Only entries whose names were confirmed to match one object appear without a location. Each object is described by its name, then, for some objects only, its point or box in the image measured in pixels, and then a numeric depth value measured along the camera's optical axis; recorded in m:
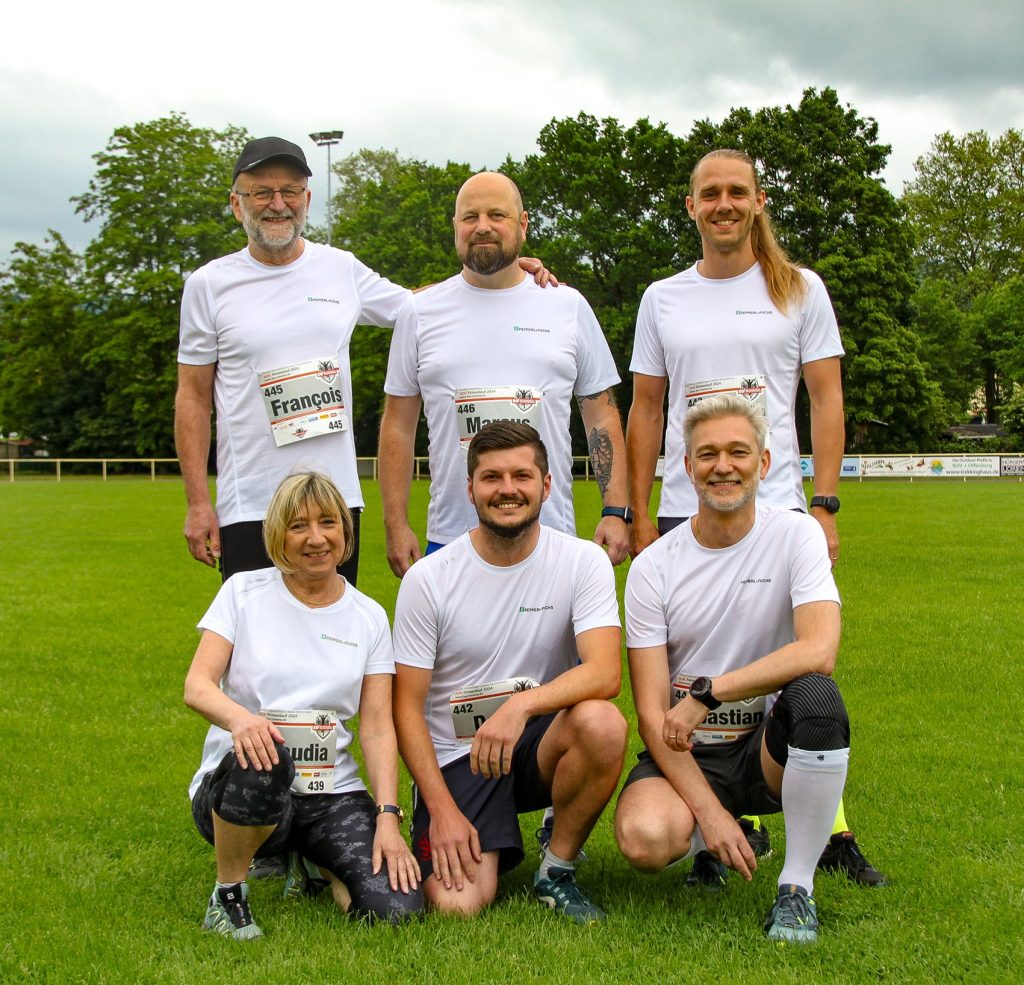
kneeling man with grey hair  3.38
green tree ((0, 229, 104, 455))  51.41
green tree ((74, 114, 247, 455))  46.38
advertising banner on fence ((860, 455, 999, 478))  38.44
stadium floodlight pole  38.06
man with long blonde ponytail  4.16
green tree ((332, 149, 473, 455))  42.62
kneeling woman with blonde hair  3.46
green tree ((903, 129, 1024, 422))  62.78
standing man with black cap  4.25
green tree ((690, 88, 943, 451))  39.28
